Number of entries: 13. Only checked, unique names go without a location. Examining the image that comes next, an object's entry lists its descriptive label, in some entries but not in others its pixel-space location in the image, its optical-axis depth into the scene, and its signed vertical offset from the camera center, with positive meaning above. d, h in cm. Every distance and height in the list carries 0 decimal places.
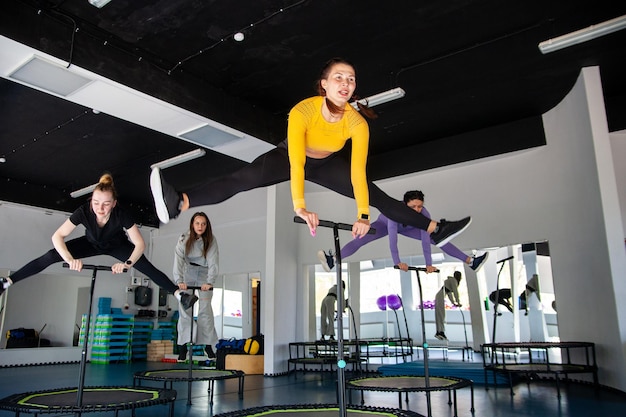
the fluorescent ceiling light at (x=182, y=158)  752 +256
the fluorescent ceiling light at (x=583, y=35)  443 +262
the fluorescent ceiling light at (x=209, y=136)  613 +237
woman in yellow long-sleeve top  239 +84
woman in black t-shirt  338 +59
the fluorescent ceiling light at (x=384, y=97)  544 +252
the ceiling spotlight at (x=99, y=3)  403 +264
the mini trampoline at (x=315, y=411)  276 -56
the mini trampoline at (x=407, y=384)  364 -55
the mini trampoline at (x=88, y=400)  307 -57
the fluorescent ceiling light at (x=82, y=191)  943 +255
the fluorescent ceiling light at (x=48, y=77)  455 +239
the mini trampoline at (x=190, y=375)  455 -57
